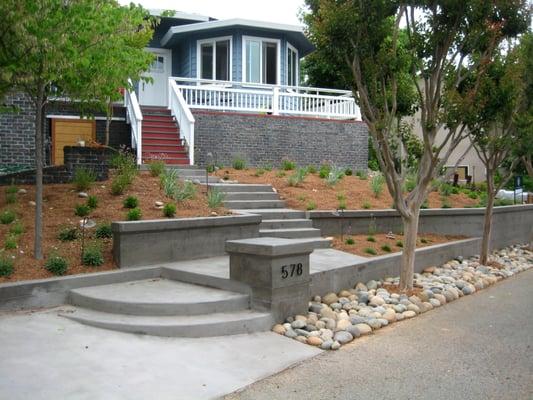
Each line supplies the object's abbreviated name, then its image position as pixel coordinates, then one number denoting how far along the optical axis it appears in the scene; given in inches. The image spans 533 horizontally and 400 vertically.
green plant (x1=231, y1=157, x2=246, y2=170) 581.9
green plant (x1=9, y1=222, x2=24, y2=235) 315.6
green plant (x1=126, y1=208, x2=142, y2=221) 337.4
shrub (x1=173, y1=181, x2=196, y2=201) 394.7
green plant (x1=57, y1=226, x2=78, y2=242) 321.1
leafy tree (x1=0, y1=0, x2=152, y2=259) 248.5
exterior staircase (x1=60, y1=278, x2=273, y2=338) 239.1
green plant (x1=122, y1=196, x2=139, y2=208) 362.9
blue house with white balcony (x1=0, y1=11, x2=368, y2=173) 581.3
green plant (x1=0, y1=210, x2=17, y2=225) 331.0
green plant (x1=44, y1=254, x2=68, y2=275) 284.5
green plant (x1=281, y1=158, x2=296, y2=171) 607.8
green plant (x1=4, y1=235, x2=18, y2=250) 298.7
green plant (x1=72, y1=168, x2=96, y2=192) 394.6
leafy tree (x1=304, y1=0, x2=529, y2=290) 319.9
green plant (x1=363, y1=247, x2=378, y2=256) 396.7
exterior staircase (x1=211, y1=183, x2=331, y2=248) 408.5
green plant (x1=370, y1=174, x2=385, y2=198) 533.3
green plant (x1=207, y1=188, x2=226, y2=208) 392.5
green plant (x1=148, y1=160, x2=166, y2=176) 453.7
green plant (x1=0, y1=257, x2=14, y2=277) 271.3
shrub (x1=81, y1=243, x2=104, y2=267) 301.4
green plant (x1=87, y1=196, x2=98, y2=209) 365.7
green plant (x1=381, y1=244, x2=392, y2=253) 413.3
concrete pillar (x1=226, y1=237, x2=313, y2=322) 260.1
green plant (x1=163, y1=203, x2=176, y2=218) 354.9
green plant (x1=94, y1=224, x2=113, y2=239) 331.0
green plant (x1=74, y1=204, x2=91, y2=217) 353.1
